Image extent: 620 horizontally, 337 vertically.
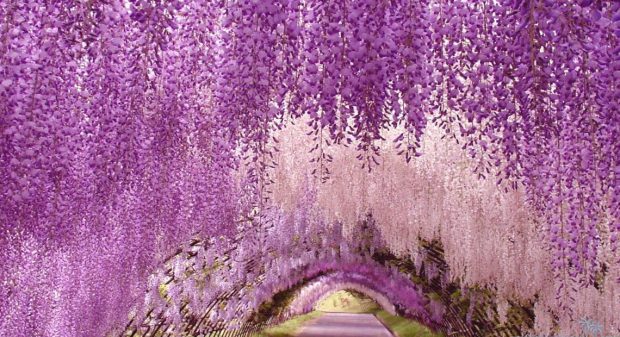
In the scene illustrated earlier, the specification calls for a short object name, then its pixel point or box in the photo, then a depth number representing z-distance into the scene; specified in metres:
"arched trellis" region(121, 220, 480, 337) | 17.59
